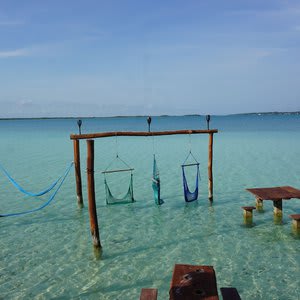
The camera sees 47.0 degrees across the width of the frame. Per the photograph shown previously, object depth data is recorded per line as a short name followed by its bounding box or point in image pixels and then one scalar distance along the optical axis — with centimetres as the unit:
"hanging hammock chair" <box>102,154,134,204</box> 1009
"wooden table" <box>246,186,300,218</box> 908
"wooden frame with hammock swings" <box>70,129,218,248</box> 771
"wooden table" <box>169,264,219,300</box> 389
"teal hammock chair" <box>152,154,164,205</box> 1049
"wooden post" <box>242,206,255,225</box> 948
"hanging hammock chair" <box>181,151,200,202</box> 1061
